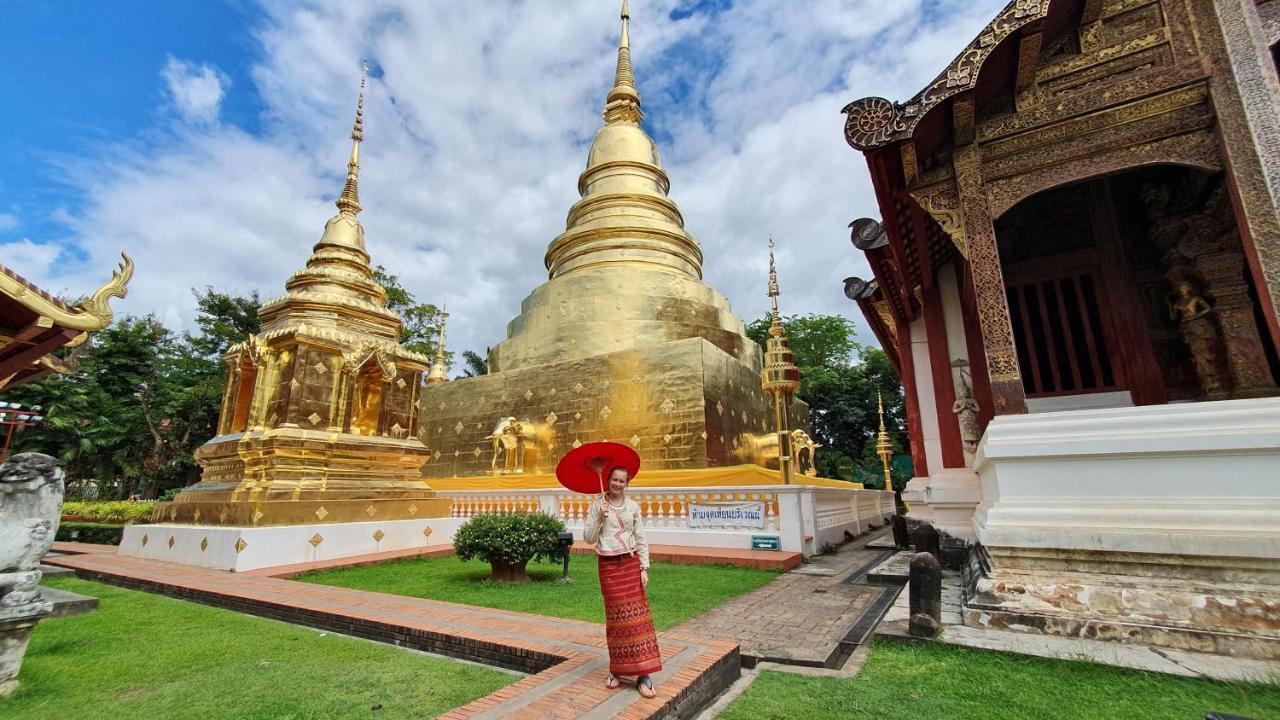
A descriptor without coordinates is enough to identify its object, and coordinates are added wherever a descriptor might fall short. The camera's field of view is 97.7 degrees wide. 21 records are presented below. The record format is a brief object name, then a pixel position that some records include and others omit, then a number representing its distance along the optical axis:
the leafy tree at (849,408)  26.69
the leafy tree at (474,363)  33.47
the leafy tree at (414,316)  27.31
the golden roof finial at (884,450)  19.33
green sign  7.95
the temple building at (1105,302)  3.48
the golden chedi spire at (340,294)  10.37
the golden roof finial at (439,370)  22.14
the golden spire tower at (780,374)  9.23
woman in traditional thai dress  2.72
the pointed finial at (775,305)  9.80
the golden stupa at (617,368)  12.05
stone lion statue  2.90
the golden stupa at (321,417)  8.46
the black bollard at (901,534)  8.60
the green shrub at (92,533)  11.52
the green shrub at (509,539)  6.24
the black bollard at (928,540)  6.29
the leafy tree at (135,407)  19.61
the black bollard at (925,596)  3.68
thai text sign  8.23
